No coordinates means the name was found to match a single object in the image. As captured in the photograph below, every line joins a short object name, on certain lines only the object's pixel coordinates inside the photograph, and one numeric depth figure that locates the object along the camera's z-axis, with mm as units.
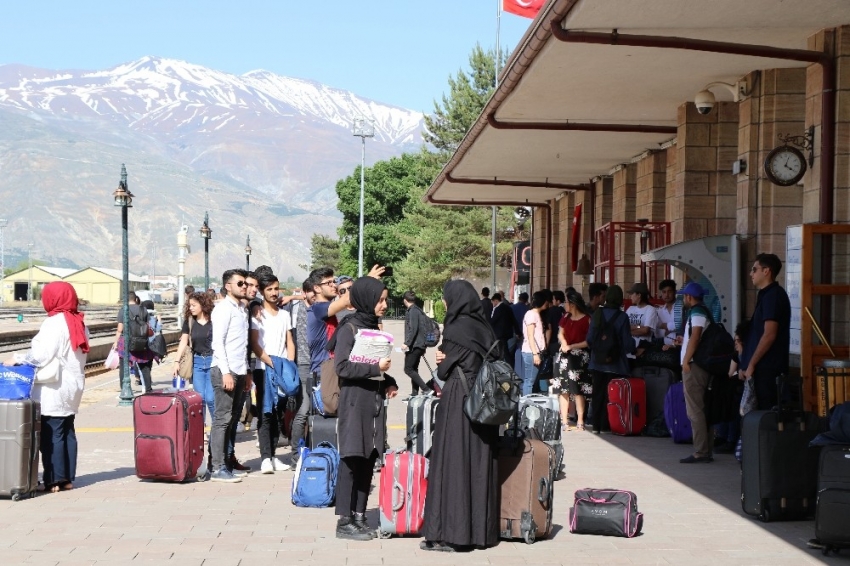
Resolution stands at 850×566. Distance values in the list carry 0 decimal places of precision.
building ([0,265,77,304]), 144125
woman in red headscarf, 9859
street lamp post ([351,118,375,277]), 72250
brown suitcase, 8031
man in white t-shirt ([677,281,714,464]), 11570
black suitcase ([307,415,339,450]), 10227
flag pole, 47966
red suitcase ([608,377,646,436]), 14227
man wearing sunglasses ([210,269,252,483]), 10484
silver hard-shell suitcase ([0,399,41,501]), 9484
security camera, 15508
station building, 11430
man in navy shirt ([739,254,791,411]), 10008
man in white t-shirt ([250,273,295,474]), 11172
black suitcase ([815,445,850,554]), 7469
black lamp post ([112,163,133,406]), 18453
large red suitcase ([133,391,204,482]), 10367
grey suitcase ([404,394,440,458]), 9078
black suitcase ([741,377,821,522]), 8625
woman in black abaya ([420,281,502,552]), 7723
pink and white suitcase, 8117
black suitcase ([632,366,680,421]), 14484
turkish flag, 27328
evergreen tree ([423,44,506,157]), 65375
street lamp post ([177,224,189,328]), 40828
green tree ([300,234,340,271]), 138000
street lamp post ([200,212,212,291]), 41431
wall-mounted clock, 13117
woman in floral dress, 14977
